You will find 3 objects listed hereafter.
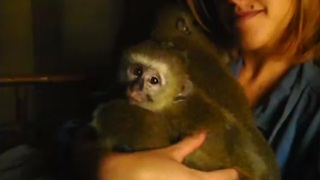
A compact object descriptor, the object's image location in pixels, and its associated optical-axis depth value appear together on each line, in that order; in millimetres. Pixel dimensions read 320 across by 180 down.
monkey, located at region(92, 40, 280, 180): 746
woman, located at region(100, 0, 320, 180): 761
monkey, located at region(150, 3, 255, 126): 839
